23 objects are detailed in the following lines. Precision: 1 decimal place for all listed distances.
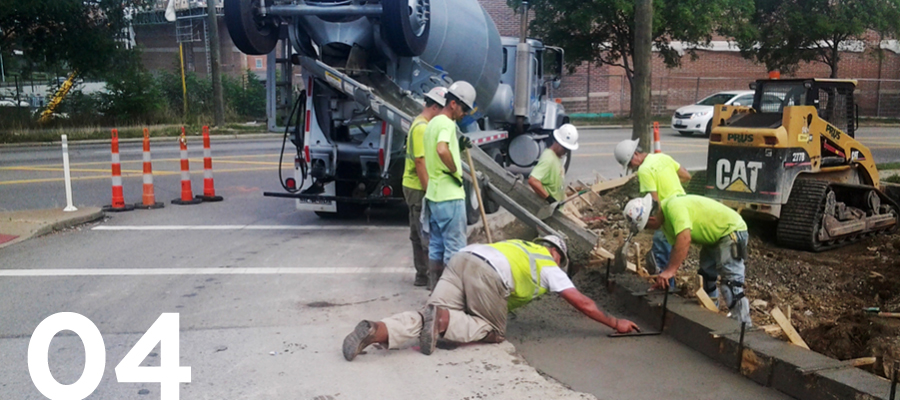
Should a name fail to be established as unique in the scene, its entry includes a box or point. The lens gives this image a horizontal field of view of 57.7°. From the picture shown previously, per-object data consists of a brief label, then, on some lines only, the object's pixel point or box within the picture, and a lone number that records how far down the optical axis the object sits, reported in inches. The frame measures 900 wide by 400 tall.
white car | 977.5
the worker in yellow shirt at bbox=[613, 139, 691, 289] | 275.1
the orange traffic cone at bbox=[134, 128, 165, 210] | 477.1
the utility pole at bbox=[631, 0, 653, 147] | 460.4
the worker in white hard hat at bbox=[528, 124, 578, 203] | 313.4
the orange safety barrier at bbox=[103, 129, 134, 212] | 462.6
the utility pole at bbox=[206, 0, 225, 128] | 1032.8
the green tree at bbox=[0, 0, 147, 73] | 957.2
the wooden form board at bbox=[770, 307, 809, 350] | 220.8
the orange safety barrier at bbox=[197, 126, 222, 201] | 499.2
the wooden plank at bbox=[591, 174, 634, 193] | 468.2
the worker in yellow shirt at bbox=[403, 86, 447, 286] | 283.3
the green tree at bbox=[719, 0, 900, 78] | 1142.3
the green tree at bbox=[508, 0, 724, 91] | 1050.1
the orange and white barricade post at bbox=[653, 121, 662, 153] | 523.9
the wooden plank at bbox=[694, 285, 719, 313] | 248.5
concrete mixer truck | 385.4
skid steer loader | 382.6
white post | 439.5
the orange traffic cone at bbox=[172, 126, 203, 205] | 492.1
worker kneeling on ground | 220.5
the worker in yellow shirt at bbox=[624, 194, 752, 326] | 254.1
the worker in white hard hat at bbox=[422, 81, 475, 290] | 269.6
